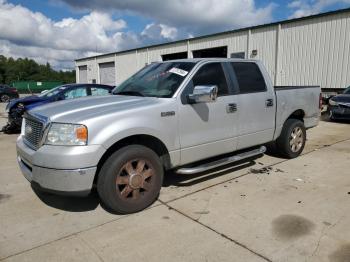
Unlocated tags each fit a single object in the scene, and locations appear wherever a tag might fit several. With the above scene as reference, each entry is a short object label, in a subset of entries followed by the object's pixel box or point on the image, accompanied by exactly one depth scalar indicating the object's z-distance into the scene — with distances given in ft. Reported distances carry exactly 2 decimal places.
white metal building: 48.09
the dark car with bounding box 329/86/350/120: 36.94
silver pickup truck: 11.41
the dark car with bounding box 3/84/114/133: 32.49
